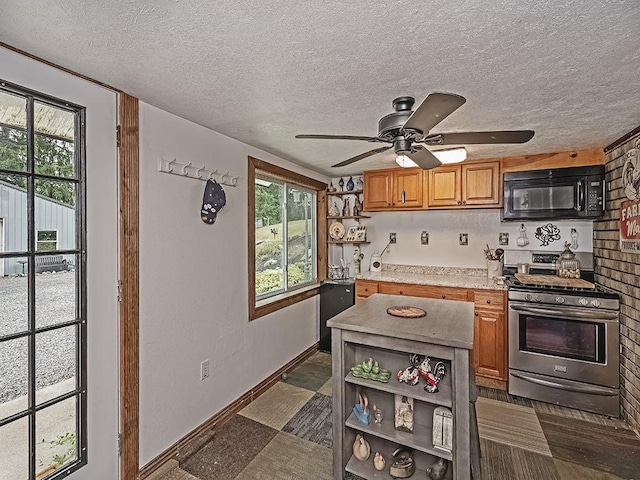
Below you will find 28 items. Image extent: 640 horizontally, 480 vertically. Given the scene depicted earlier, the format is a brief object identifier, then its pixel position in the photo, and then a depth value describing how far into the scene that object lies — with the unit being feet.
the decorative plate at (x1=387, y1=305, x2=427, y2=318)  6.49
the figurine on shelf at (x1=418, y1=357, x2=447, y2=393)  5.64
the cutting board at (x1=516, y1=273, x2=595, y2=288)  9.35
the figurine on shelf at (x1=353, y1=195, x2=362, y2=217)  14.04
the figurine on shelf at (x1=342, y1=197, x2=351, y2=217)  14.30
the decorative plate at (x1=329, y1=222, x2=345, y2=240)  14.24
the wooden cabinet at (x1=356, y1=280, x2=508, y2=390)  10.07
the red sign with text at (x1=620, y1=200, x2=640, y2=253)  7.60
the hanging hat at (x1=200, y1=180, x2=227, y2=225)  7.77
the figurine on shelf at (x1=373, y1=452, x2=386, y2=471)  6.06
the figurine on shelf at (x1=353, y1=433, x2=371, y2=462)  6.32
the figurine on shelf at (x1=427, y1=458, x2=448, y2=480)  5.59
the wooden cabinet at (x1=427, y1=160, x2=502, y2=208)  10.94
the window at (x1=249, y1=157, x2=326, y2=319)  10.14
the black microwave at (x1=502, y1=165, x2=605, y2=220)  9.54
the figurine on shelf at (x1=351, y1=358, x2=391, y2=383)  6.08
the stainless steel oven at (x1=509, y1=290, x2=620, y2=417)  8.69
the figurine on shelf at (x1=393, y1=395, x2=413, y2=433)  6.04
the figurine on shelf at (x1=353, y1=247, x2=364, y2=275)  14.11
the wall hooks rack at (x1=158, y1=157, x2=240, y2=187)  6.91
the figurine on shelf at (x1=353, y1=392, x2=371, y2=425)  6.24
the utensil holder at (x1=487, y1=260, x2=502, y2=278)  11.64
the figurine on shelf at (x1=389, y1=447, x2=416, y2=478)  5.80
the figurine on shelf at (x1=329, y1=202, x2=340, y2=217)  14.43
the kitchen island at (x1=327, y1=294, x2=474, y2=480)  5.27
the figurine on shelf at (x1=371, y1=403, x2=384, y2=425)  6.28
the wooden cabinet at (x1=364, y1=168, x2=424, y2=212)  12.10
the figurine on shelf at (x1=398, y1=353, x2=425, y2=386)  5.89
